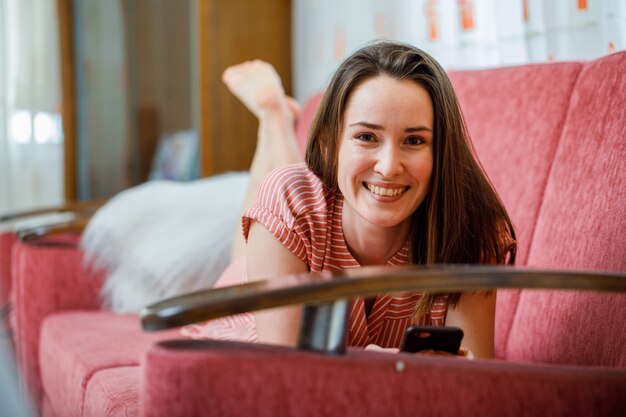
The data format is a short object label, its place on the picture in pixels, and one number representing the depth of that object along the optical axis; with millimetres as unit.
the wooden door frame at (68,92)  3914
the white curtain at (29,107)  3746
